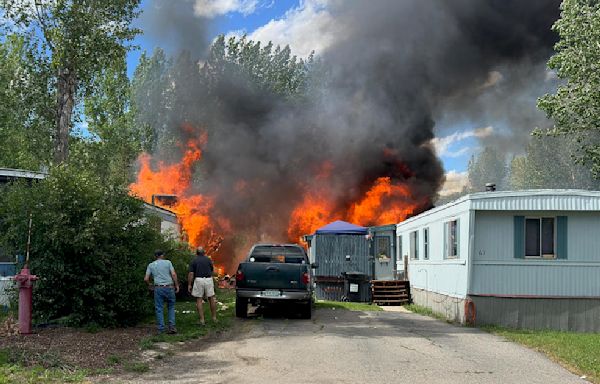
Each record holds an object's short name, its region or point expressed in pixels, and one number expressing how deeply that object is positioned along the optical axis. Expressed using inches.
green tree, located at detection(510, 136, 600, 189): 2176.4
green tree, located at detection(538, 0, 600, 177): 847.1
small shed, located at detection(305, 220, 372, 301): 970.1
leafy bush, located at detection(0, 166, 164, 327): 475.2
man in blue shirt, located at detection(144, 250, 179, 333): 480.4
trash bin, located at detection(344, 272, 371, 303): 934.4
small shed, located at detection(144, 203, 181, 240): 941.2
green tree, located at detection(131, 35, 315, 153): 1418.6
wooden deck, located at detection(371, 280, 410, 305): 905.5
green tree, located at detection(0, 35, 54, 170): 1026.7
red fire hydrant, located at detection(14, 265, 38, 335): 431.2
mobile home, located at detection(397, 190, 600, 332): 575.5
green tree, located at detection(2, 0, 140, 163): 801.6
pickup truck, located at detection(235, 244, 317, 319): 599.2
